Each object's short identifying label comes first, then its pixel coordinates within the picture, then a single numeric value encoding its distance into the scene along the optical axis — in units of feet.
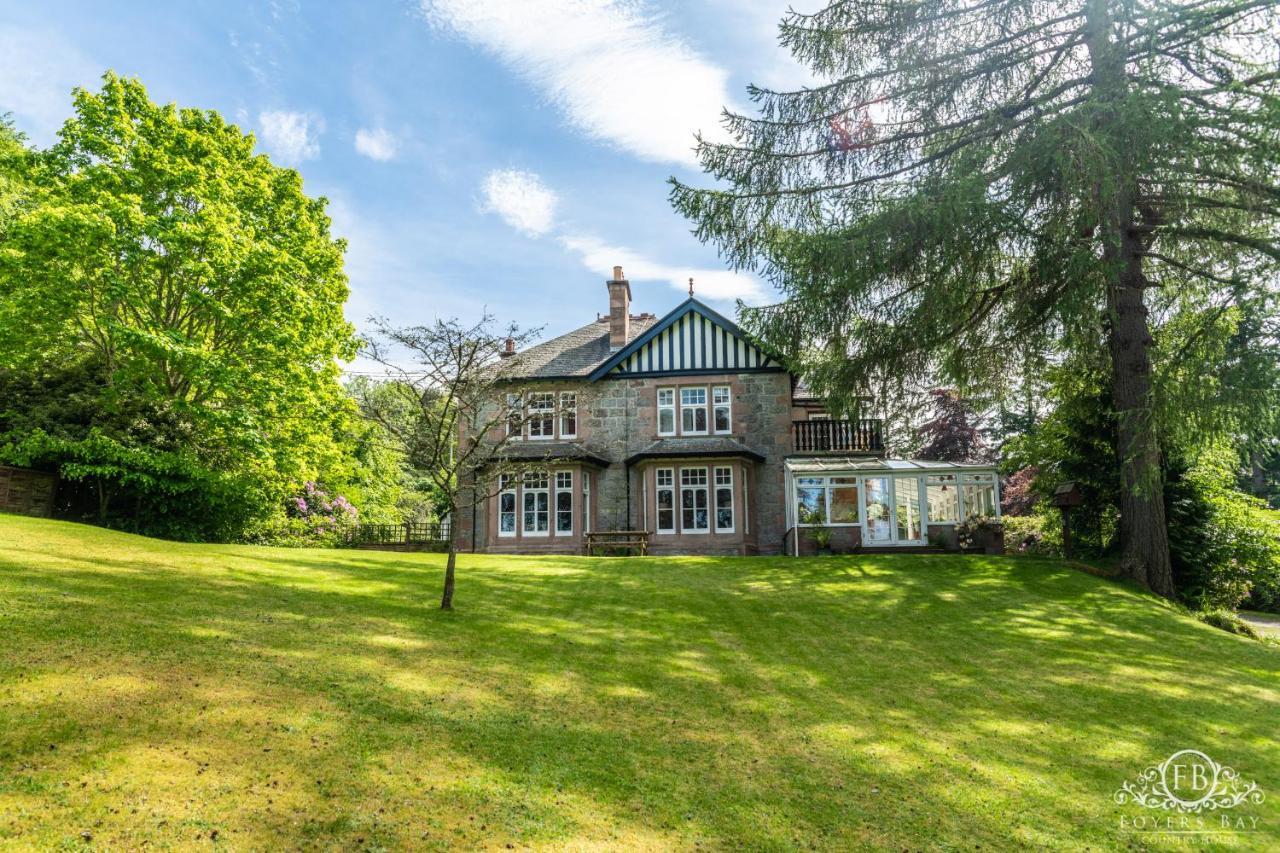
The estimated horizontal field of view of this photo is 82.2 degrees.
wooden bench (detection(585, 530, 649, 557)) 75.02
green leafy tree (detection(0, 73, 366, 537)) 57.52
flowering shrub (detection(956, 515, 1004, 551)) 69.56
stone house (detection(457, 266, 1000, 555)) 73.20
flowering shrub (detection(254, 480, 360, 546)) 77.71
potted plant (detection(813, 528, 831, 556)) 71.87
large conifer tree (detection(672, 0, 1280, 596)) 41.22
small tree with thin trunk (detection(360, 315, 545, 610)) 37.32
